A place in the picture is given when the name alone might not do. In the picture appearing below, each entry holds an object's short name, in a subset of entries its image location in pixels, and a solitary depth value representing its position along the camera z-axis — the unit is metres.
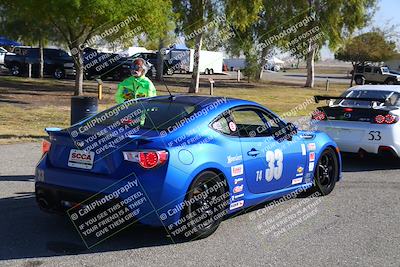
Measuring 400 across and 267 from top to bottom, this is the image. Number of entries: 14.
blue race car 4.84
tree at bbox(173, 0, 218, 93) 26.27
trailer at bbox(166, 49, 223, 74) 46.94
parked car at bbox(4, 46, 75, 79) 31.61
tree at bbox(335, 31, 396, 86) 49.59
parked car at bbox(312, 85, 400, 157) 9.20
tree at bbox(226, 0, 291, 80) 35.16
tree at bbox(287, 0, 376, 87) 35.09
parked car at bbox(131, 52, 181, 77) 35.99
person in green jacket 7.65
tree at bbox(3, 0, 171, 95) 17.27
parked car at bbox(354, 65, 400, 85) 50.03
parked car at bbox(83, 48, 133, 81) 32.11
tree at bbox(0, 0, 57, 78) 18.42
